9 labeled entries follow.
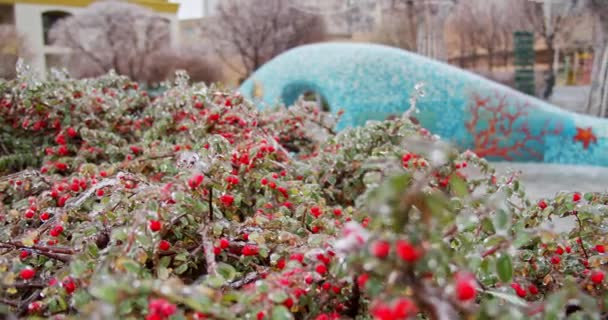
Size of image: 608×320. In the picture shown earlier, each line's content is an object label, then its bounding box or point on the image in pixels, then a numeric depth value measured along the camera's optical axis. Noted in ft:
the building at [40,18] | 51.20
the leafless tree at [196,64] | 48.83
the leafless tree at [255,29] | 51.86
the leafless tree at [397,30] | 44.80
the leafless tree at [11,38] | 37.78
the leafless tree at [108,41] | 46.78
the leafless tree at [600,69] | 24.98
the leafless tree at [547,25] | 31.91
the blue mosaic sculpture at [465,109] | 18.86
